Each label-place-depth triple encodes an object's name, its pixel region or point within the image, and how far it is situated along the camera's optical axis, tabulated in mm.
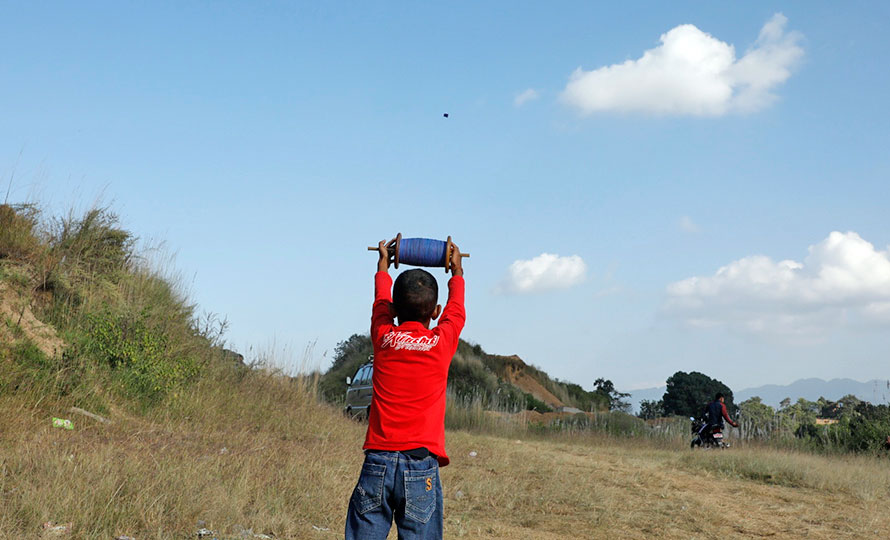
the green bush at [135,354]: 10828
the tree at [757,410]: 21594
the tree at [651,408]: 39969
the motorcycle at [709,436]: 18281
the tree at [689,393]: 38938
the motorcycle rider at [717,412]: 18109
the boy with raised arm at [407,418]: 3830
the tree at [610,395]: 39844
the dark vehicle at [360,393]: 18500
